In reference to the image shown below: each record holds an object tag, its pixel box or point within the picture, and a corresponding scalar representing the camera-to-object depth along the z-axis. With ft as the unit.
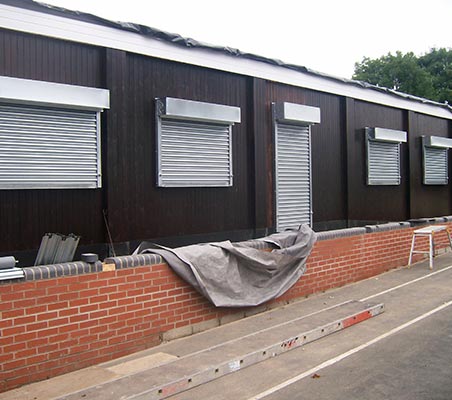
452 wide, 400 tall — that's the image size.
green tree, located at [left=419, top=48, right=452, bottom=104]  128.67
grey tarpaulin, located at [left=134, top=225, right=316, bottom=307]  24.98
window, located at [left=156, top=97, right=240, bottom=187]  33.01
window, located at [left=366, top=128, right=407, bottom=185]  50.98
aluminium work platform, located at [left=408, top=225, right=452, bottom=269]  42.42
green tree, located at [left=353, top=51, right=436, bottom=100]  121.70
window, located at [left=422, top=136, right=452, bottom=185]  60.31
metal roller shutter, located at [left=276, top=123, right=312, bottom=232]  41.91
